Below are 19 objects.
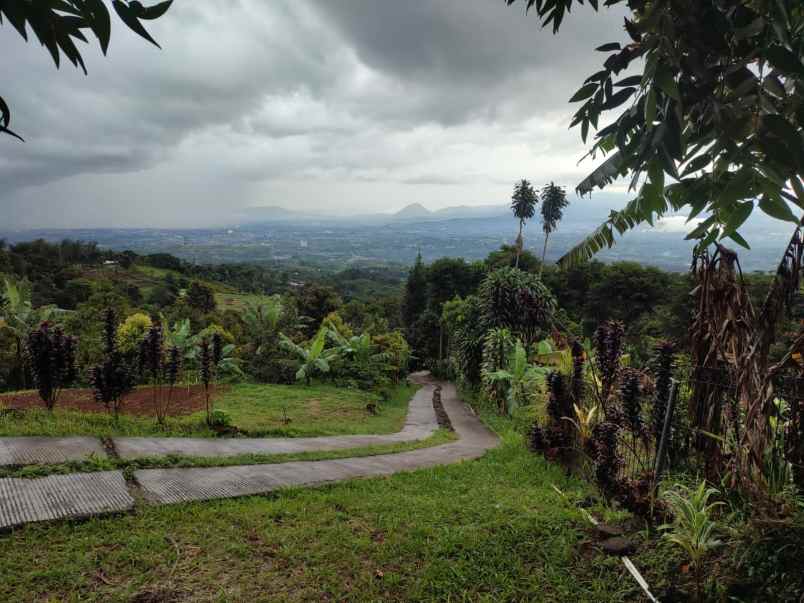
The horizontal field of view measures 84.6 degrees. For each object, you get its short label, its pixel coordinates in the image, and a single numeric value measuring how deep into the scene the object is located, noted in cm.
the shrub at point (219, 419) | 774
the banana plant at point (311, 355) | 1515
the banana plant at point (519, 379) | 1295
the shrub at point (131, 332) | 1277
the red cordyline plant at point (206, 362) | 763
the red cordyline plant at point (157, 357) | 720
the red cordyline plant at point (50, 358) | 647
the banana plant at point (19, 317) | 1200
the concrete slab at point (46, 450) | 455
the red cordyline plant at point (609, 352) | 574
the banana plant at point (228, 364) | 1398
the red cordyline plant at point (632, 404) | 443
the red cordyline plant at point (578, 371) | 601
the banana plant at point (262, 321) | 1692
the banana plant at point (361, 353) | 1734
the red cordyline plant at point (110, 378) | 647
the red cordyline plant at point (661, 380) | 401
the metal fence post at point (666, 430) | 351
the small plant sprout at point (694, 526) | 260
